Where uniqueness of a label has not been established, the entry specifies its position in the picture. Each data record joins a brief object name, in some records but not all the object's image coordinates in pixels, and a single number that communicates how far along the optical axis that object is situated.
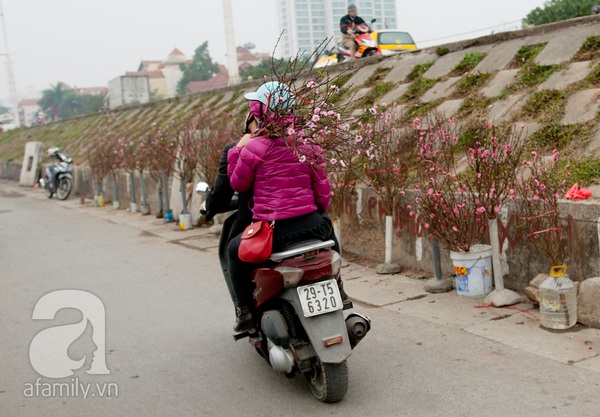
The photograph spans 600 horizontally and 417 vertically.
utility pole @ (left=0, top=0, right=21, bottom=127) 58.41
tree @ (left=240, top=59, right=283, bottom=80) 45.03
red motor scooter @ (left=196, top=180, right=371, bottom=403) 4.26
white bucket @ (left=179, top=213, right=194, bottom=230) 12.18
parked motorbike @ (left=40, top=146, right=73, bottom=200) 20.06
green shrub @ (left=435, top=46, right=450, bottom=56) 11.17
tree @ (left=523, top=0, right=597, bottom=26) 34.47
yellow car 24.44
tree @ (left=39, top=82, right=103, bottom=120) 90.72
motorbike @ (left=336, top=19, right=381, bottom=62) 18.28
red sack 5.84
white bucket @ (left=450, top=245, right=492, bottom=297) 6.39
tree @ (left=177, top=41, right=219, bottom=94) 86.62
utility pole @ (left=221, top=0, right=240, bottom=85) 22.30
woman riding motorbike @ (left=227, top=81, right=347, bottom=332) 4.57
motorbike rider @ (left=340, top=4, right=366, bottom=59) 17.84
